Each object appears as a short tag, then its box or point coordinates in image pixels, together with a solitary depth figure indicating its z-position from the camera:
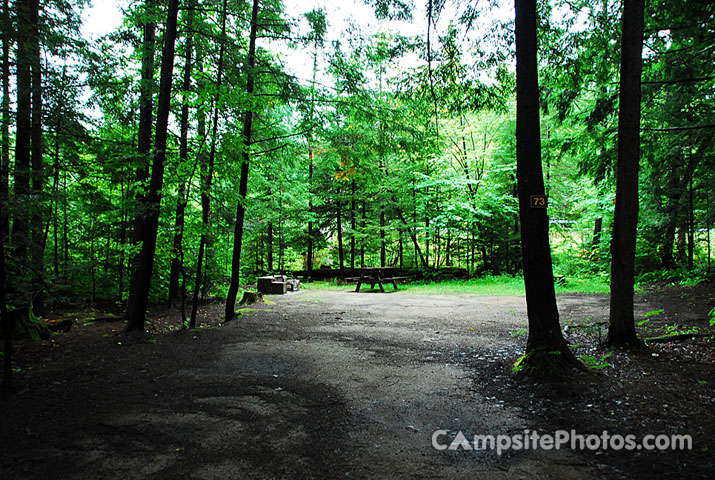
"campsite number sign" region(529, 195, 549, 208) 4.20
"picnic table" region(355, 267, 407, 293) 15.00
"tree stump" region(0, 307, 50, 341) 6.07
